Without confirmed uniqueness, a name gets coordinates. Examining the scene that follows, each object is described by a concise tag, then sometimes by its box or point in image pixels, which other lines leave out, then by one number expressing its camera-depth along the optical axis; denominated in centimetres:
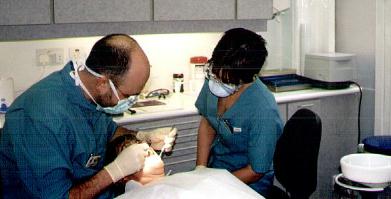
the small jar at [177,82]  356
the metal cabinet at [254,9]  340
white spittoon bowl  230
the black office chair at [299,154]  207
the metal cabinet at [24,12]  274
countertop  288
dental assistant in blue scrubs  206
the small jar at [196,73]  356
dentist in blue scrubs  155
